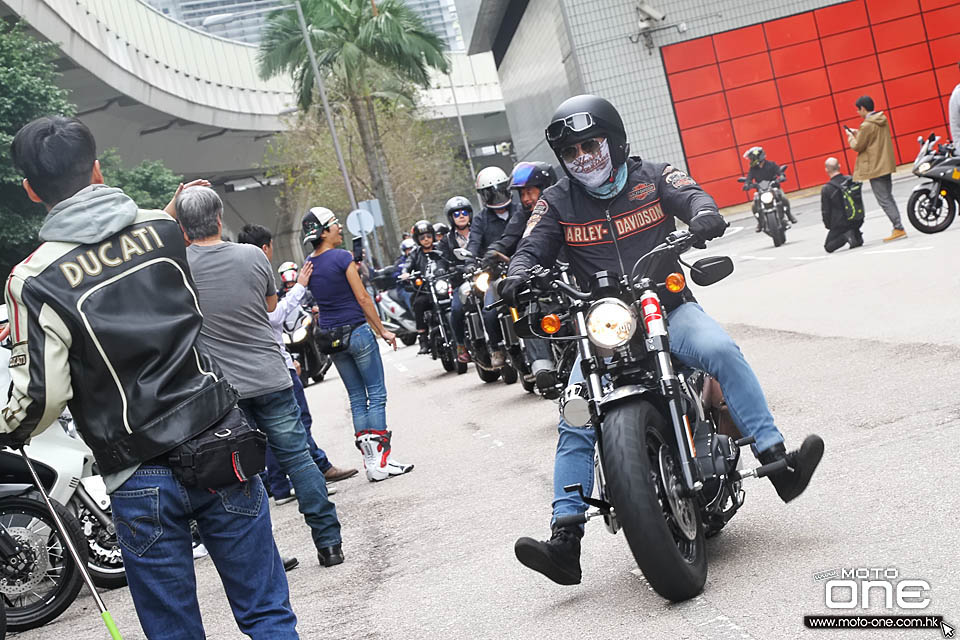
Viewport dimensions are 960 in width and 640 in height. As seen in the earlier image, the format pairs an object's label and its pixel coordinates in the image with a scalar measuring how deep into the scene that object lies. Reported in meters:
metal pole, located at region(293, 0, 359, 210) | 38.29
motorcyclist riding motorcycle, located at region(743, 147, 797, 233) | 24.02
